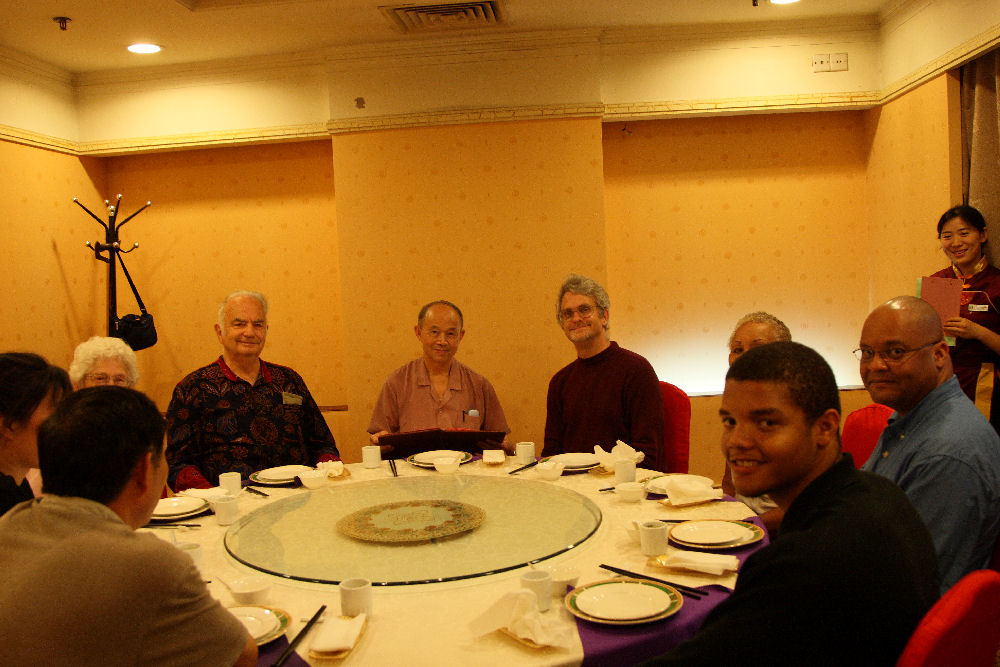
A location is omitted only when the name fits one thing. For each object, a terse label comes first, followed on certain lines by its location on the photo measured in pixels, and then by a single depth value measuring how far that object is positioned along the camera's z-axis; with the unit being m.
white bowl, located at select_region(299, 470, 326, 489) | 2.66
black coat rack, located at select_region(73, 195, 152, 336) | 4.93
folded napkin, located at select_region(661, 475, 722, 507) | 2.25
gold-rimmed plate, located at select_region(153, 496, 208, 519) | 2.33
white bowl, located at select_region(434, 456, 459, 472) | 2.80
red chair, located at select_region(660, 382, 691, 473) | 3.37
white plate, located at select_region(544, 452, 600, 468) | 2.79
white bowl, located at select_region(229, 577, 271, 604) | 1.64
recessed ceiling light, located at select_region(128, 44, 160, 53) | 4.58
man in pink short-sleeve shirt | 3.76
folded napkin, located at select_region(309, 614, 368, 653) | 1.42
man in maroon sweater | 3.21
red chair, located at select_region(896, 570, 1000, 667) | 1.04
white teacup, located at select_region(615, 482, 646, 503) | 2.30
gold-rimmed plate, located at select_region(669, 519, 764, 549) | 1.87
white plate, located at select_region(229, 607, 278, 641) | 1.49
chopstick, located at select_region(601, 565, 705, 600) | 1.62
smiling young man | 1.11
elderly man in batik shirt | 3.26
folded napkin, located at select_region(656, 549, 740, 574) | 1.72
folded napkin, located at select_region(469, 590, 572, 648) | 1.43
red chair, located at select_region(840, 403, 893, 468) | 2.60
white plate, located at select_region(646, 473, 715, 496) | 2.39
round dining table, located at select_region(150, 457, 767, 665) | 1.46
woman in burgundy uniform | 3.54
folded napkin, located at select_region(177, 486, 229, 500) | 2.52
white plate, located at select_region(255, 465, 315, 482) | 2.77
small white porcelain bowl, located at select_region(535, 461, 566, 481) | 2.66
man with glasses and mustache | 1.74
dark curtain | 3.84
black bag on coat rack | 4.77
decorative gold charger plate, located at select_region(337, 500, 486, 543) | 2.07
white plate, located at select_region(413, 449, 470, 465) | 3.01
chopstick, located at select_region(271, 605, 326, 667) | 1.40
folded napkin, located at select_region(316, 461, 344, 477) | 2.81
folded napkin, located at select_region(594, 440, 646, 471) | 2.72
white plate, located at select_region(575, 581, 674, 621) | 1.53
